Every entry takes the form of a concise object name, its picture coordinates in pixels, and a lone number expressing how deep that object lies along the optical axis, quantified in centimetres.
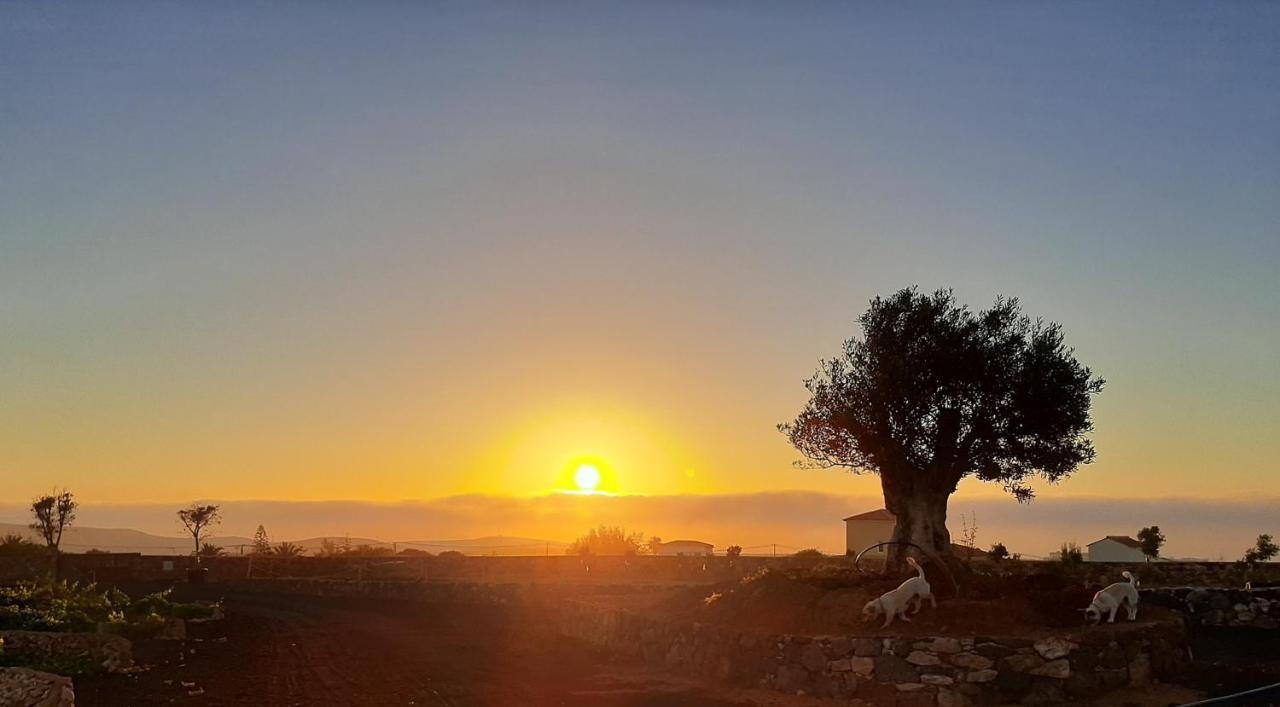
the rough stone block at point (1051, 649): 1661
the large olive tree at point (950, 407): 2141
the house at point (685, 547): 7588
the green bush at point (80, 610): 2277
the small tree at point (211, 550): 6744
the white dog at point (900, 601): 1805
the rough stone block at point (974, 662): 1656
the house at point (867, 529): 5738
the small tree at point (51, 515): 5984
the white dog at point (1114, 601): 1791
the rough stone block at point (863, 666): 1715
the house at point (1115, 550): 5666
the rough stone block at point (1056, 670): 1656
